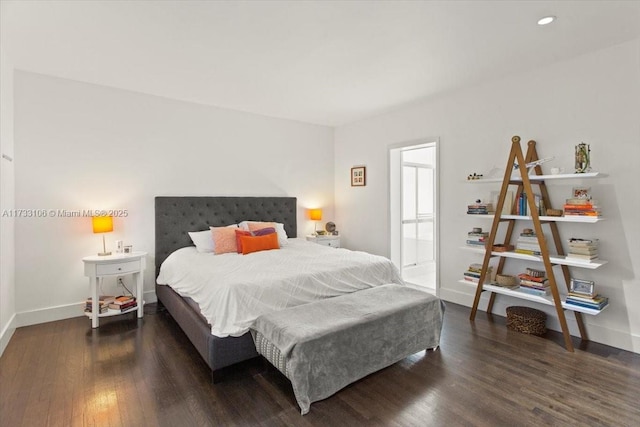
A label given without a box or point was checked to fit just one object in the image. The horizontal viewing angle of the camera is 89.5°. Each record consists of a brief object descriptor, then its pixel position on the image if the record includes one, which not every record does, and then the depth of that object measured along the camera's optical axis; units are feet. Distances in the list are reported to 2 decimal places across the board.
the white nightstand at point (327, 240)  17.33
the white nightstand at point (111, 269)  10.80
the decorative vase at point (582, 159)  9.41
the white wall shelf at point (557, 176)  9.09
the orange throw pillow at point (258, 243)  12.35
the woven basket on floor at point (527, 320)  10.24
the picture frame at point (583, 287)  9.33
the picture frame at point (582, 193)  9.43
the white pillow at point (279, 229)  14.32
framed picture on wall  17.38
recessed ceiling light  7.72
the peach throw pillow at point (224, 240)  12.60
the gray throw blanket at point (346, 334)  6.70
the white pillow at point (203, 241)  13.05
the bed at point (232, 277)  7.82
